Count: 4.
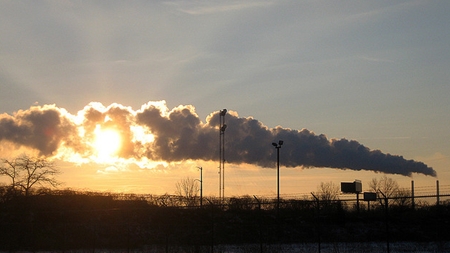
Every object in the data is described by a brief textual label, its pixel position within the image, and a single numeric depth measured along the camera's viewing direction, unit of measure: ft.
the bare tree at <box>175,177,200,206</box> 174.42
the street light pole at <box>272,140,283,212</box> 180.04
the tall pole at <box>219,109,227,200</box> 190.74
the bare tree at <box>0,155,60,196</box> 188.03
